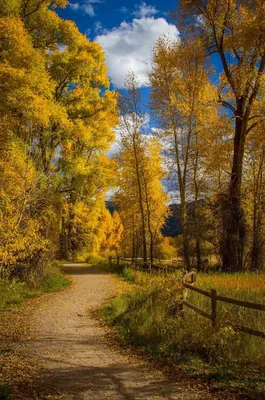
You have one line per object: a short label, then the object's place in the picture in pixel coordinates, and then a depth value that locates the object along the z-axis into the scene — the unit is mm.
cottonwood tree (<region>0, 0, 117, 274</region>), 12562
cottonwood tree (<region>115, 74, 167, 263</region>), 23859
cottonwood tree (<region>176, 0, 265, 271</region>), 15078
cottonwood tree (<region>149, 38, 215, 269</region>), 18047
